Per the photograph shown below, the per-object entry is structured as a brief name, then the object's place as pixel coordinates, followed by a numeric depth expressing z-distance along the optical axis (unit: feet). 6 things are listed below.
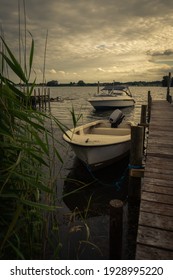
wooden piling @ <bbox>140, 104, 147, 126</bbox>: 32.04
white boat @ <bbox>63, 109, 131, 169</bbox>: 19.53
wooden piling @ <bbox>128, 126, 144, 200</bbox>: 15.71
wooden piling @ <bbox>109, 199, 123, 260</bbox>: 9.48
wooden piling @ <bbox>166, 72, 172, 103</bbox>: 52.49
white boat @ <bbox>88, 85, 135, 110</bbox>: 72.08
